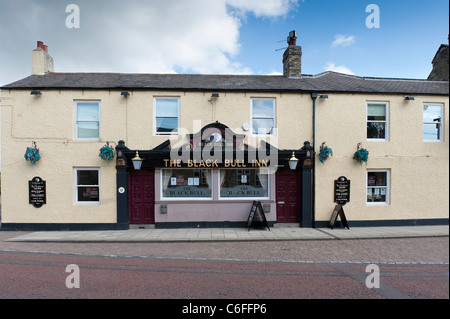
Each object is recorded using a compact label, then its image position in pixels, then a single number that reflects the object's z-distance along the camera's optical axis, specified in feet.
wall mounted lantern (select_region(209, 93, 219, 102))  32.89
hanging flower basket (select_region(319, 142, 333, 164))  32.96
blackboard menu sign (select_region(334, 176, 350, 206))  33.83
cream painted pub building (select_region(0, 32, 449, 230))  32.37
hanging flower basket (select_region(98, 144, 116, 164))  31.71
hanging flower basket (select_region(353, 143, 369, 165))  32.83
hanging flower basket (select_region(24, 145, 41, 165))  31.27
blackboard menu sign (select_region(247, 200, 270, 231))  32.14
